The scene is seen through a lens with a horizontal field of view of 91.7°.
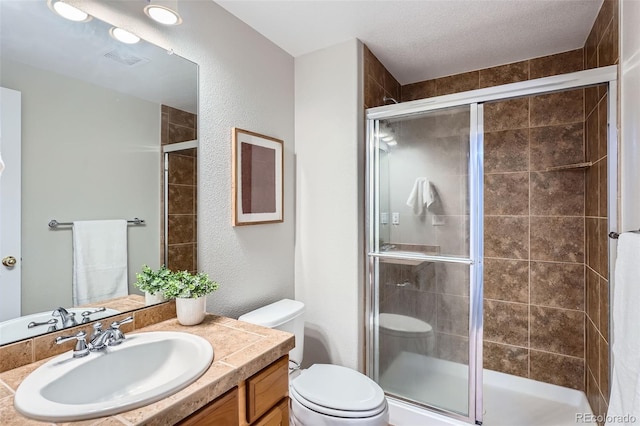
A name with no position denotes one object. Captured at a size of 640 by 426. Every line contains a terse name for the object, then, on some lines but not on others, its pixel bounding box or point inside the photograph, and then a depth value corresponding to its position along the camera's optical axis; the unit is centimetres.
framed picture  177
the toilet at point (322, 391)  143
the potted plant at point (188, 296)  135
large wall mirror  105
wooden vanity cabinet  92
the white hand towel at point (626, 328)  98
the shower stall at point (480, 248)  181
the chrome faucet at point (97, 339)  105
